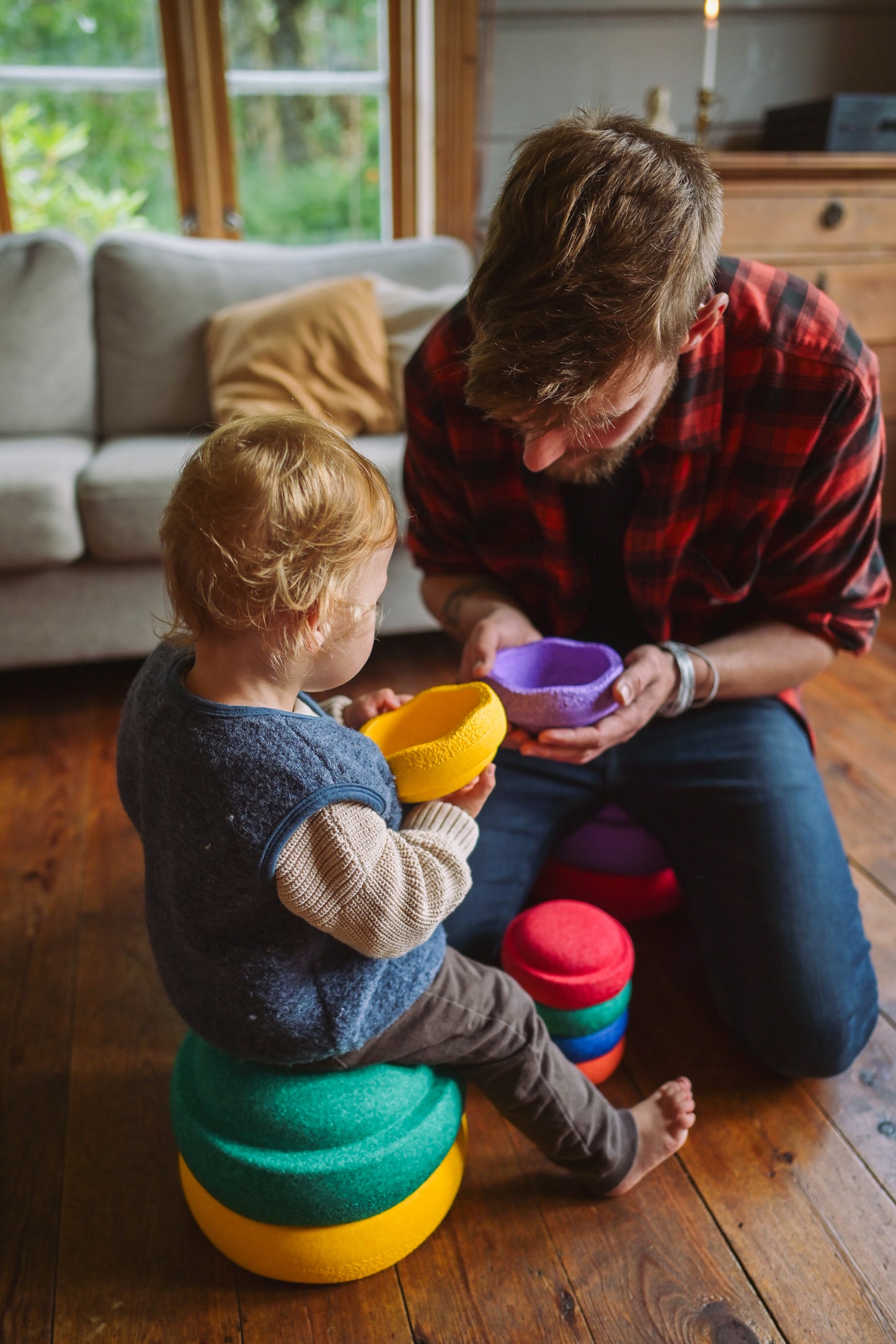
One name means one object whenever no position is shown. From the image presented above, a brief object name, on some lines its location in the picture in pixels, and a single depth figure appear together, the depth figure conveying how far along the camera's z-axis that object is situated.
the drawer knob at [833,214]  2.36
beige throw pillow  2.13
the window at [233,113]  2.56
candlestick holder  2.45
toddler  0.73
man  1.06
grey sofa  1.93
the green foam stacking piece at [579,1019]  1.06
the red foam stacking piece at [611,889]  1.32
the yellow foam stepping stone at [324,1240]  0.89
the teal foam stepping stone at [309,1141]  0.86
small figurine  2.53
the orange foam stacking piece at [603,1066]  1.10
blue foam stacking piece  1.08
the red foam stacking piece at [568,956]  1.05
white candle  2.64
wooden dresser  2.30
